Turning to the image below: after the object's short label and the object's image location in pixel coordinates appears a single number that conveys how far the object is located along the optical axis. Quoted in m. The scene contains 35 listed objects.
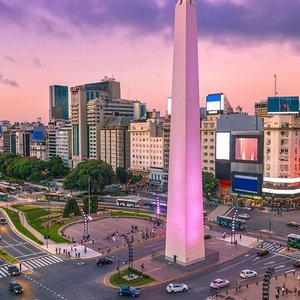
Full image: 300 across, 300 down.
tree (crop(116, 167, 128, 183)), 145.88
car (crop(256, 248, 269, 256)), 61.54
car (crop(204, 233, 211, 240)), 71.94
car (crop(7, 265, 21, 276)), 53.50
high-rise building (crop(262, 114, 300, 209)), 103.41
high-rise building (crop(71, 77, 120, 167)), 175.00
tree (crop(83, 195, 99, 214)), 95.50
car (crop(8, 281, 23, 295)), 46.81
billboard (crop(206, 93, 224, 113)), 125.44
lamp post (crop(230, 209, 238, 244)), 69.80
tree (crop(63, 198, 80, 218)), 89.75
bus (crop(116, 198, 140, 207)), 107.00
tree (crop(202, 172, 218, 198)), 113.12
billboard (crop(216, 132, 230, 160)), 116.64
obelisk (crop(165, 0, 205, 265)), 52.59
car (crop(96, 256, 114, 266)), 57.75
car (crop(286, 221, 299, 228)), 82.25
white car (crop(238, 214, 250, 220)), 90.88
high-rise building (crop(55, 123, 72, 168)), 193.25
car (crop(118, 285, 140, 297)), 45.34
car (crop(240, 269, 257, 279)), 51.38
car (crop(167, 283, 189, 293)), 46.12
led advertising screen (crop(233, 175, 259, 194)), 108.31
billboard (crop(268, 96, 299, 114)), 106.44
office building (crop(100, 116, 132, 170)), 162.12
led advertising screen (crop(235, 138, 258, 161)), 109.50
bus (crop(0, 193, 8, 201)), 117.80
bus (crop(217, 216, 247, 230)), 79.44
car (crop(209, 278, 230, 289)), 47.41
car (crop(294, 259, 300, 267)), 56.20
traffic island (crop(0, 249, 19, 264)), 59.88
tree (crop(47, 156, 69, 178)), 171.38
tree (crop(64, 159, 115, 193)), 120.62
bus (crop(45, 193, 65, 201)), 117.56
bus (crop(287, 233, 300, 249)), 65.94
